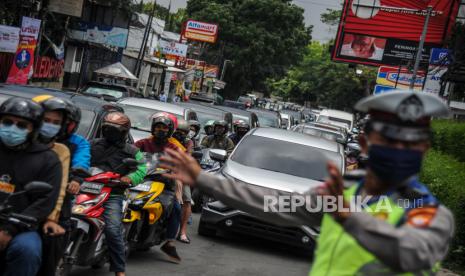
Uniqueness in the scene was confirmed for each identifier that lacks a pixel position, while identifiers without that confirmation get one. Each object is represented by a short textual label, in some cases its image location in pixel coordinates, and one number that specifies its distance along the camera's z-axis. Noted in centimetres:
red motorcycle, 629
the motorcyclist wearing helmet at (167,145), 841
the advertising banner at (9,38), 2011
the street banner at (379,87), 2844
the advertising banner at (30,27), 2180
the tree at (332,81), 6917
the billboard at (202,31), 5909
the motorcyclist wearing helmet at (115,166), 684
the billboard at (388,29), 3262
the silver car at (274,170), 984
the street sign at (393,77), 3128
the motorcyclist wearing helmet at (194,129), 1262
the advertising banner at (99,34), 3322
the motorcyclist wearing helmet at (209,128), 1485
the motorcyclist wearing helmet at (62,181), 486
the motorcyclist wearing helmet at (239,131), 1628
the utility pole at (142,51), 4264
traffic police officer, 239
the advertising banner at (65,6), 2636
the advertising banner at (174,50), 5331
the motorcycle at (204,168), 1157
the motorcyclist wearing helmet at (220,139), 1389
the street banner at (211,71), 6112
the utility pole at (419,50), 2303
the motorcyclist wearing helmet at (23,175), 459
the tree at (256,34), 6081
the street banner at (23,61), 2222
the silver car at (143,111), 1278
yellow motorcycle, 787
